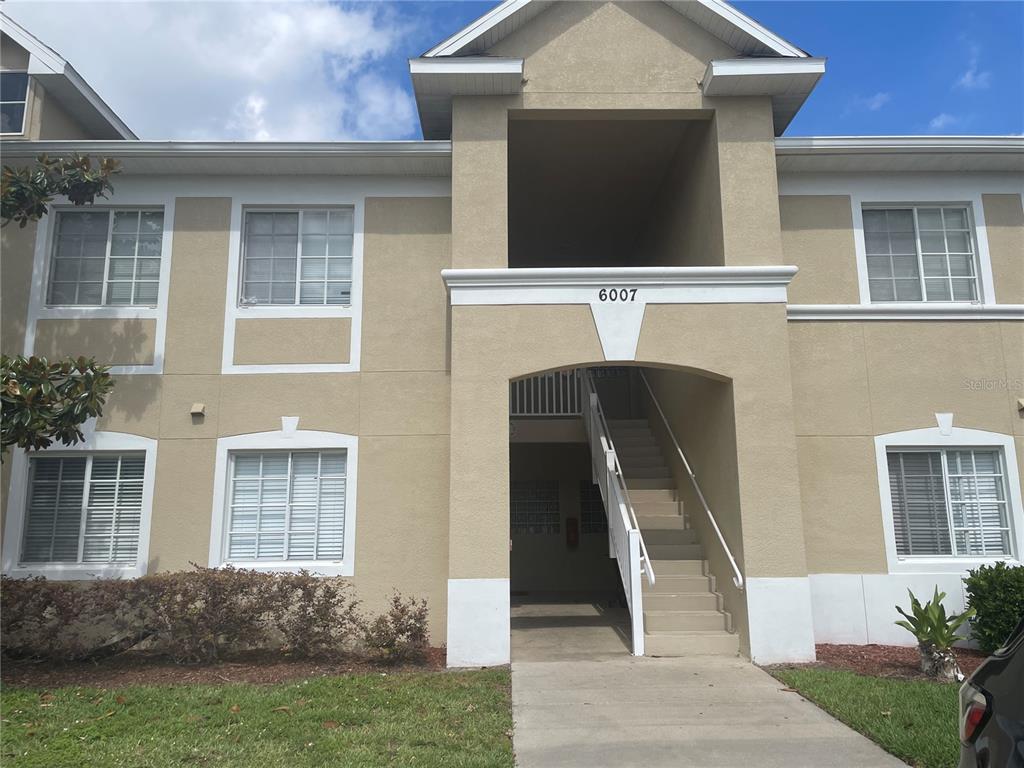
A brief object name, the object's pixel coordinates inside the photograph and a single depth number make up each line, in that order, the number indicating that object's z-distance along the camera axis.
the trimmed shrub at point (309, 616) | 8.98
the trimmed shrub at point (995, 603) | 9.10
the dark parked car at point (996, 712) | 2.98
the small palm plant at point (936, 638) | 8.11
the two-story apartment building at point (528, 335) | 9.60
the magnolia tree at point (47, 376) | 8.59
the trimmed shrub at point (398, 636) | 8.86
